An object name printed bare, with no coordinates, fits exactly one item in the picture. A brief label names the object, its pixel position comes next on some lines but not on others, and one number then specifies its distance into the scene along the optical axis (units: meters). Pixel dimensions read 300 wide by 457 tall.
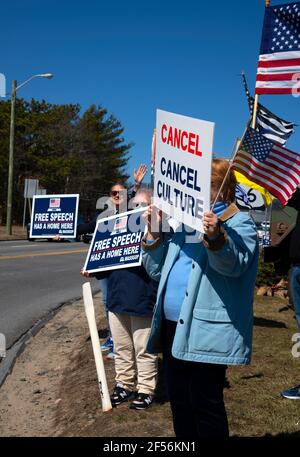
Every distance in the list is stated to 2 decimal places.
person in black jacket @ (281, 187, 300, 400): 4.85
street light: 28.77
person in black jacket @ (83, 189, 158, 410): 4.48
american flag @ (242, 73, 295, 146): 9.86
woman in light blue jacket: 2.79
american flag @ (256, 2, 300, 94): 6.95
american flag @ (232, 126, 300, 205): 5.24
